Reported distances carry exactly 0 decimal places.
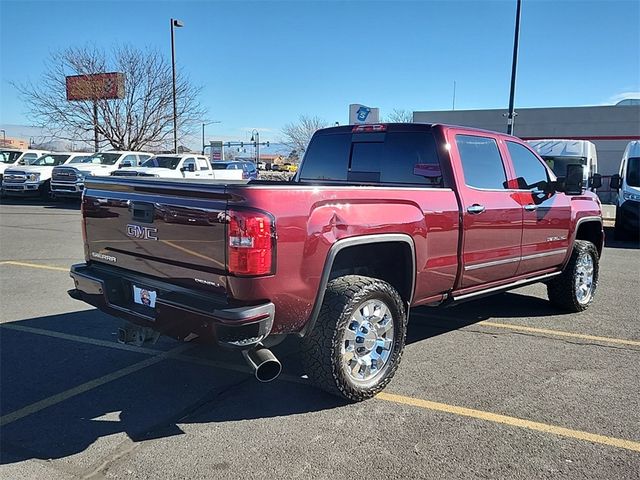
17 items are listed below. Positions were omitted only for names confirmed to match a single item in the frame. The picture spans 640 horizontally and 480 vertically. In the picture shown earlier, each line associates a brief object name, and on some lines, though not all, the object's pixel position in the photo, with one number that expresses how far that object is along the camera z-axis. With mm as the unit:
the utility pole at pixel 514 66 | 16781
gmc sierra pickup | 3105
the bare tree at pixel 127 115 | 28812
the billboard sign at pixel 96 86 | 27922
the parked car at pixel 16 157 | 24578
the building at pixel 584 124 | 30609
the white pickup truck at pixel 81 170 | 18906
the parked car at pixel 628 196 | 13093
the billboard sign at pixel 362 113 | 22211
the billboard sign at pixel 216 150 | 57312
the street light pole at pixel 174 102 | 26312
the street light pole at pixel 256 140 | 63656
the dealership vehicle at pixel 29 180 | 20594
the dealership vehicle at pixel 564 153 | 15367
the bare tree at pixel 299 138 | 65375
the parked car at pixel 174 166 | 17922
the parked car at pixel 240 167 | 25688
